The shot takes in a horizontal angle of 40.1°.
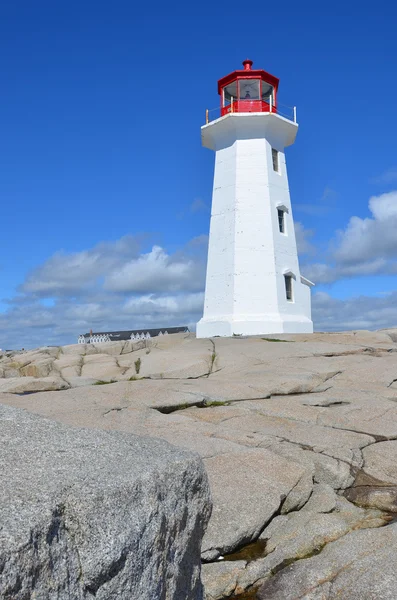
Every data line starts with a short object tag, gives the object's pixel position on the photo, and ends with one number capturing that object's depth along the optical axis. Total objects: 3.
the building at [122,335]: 39.25
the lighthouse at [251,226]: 26.12
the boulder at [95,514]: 2.90
